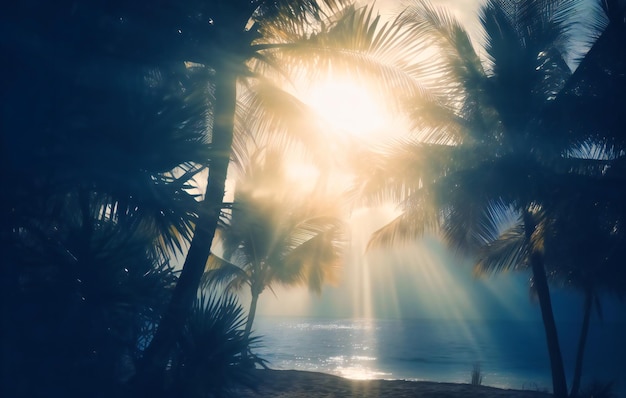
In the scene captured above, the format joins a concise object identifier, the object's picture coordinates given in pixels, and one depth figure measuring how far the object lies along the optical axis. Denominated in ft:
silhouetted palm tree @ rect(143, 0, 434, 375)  26.43
